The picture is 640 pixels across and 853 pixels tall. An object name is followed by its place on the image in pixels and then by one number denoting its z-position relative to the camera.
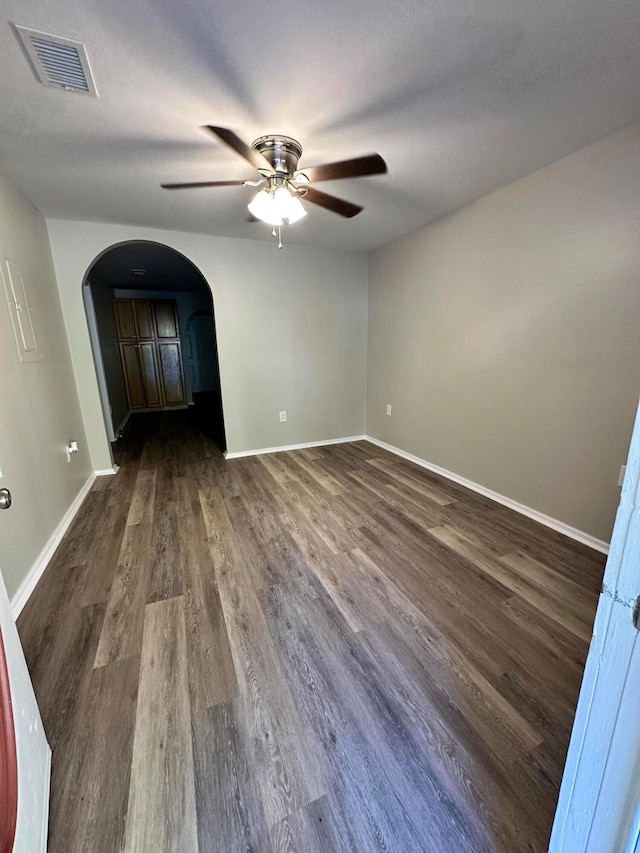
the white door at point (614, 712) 0.52
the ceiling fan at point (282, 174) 1.71
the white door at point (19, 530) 0.78
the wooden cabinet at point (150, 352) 6.31
